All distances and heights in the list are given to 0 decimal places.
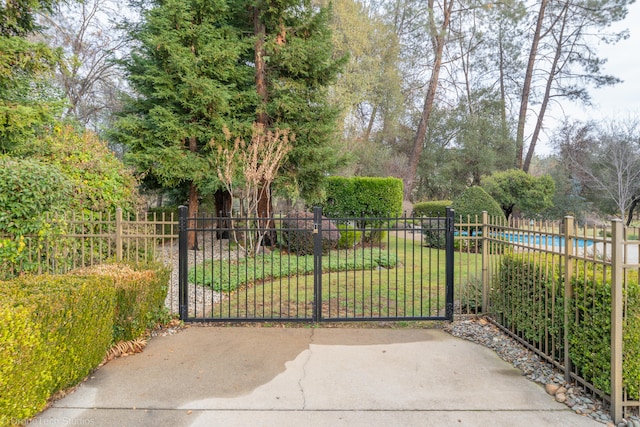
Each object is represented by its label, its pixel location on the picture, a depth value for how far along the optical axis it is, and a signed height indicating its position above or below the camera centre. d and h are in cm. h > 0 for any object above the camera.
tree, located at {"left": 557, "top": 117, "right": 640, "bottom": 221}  1753 +251
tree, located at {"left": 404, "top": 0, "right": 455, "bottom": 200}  1938 +739
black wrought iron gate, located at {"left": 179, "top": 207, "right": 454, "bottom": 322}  505 -145
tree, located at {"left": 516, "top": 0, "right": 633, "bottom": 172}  1988 +888
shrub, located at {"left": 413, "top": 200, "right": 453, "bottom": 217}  1847 +3
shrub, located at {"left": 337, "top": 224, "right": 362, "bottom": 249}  1133 -99
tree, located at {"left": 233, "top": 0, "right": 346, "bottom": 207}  1086 +389
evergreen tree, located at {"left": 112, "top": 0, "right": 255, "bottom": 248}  1008 +321
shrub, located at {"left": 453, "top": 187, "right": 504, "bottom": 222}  1223 +11
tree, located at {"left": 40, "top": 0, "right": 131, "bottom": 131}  1661 +725
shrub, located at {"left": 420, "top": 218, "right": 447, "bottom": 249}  1187 -102
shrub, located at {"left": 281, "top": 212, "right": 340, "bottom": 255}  1008 -82
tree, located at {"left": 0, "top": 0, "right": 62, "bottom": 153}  608 +238
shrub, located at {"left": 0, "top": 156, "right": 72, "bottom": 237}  414 +15
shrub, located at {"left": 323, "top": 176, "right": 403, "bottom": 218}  1396 +43
